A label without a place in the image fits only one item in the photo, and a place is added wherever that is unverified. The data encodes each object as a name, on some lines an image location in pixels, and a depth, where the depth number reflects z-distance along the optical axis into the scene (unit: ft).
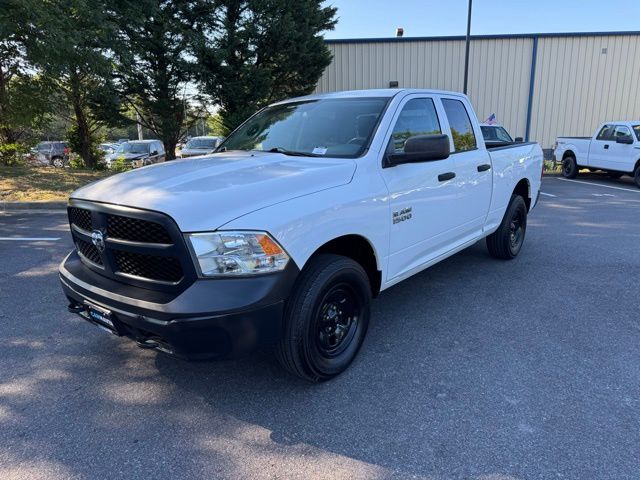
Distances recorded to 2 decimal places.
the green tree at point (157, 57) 44.14
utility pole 55.43
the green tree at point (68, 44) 30.37
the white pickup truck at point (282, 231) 8.00
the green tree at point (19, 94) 41.96
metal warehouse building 64.28
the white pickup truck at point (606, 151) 44.27
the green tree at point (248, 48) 48.52
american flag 61.36
